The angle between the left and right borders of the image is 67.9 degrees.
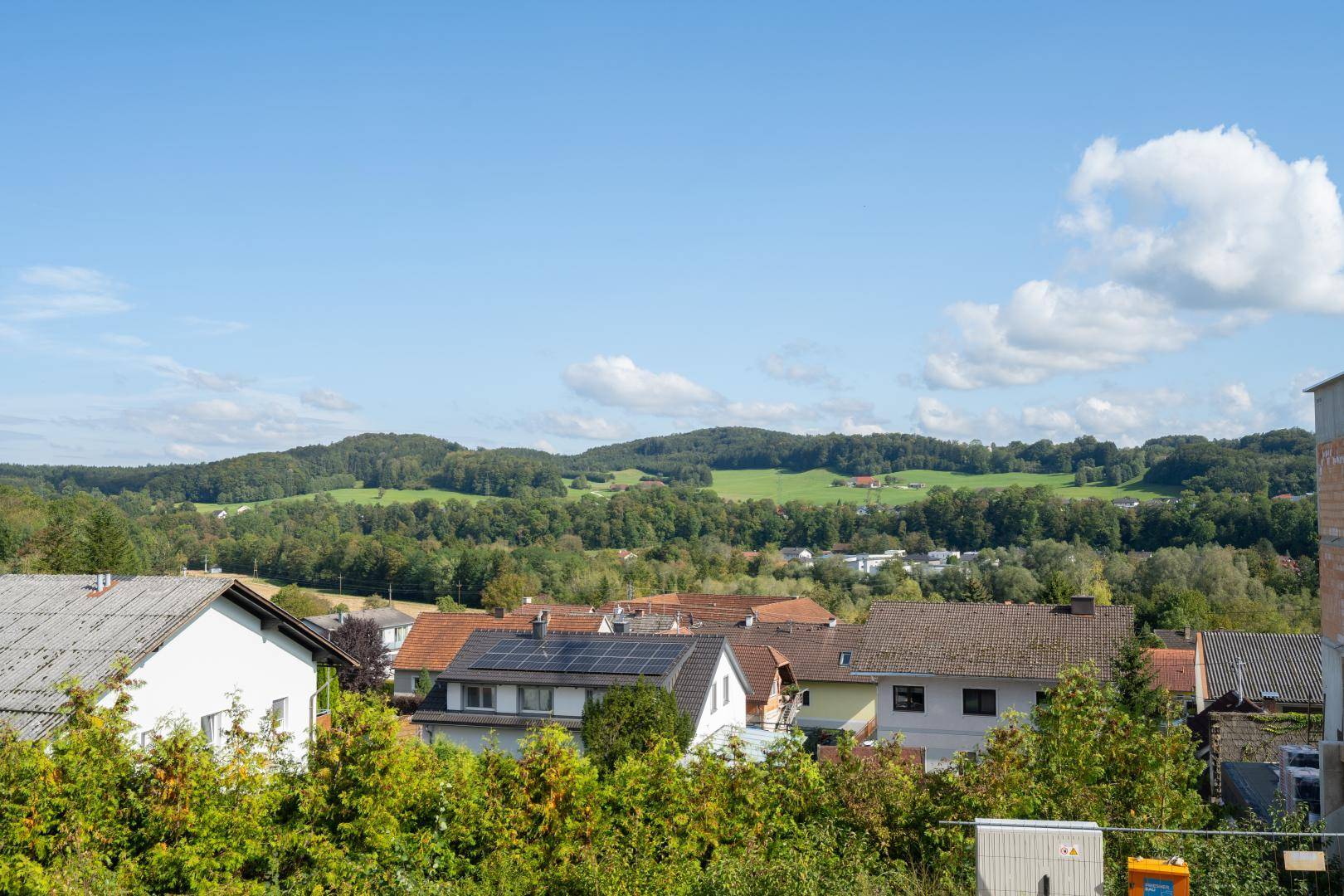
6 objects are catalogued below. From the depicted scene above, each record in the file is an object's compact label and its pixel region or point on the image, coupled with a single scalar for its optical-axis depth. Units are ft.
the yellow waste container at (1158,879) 26.37
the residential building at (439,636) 146.72
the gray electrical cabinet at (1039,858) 26.71
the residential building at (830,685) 130.21
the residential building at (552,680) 94.43
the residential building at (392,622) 217.97
